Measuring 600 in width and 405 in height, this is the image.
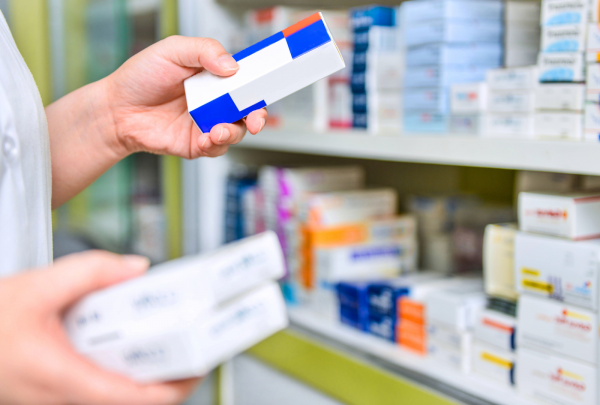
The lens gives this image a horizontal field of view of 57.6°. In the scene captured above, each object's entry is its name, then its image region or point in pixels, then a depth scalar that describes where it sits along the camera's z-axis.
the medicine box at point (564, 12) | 0.84
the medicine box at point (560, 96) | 0.85
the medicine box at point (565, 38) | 0.84
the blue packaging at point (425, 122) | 1.08
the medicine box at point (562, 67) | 0.85
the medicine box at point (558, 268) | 0.82
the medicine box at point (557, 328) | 0.82
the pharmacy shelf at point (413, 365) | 0.96
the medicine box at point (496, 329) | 0.95
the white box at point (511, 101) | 0.93
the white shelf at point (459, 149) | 0.80
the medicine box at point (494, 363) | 0.96
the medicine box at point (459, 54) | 1.06
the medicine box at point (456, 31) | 1.05
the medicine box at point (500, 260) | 0.98
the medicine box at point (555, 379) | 0.83
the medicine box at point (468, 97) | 1.01
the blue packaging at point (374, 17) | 1.22
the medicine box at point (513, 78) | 0.92
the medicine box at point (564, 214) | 0.85
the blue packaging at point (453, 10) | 1.04
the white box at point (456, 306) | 1.02
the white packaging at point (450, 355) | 1.04
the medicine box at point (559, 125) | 0.85
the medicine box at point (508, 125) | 0.93
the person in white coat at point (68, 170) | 0.37
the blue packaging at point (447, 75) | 1.07
